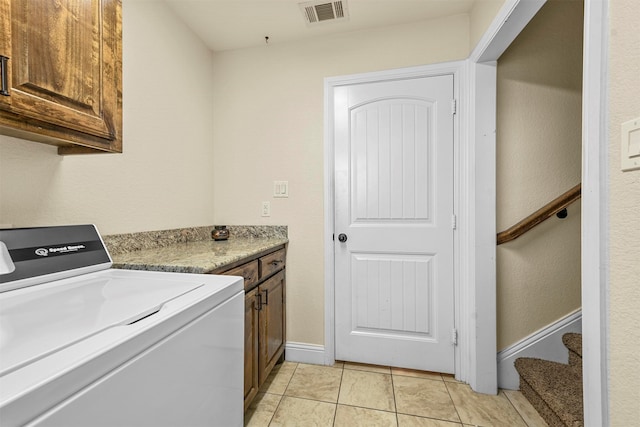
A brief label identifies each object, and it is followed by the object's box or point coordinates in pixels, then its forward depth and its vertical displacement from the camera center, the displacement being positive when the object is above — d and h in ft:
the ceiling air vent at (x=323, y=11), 5.71 +4.18
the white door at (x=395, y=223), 6.20 -0.28
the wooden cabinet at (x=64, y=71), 2.45 +1.40
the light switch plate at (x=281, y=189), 6.97 +0.55
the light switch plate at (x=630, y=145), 2.02 +0.48
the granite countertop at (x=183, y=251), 3.68 -0.68
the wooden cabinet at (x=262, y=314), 4.75 -2.00
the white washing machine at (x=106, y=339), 1.33 -0.75
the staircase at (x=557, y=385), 4.35 -3.02
